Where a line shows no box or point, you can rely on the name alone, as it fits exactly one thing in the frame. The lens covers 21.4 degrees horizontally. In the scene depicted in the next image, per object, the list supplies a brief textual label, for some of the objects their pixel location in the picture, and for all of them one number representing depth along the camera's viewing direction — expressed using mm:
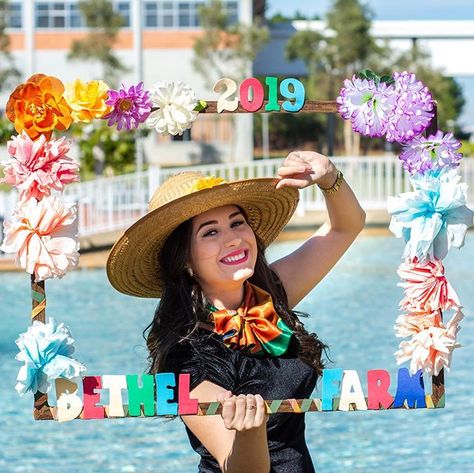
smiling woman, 2344
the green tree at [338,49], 31719
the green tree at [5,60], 32344
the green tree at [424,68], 31877
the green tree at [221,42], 32031
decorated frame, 2213
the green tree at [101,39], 31759
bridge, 12422
